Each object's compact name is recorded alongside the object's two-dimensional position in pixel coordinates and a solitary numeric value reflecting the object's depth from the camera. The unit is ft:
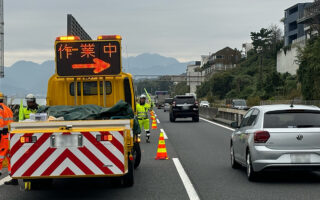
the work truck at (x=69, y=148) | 28.32
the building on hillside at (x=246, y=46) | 583.66
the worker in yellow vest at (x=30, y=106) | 41.98
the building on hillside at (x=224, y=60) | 534.78
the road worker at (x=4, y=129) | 36.96
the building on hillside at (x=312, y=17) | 233.27
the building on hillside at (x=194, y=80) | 512.22
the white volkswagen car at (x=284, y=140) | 34.01
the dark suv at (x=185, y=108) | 128.26
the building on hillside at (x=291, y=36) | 274.16
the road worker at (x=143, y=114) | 70.85
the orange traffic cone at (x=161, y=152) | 50.11
